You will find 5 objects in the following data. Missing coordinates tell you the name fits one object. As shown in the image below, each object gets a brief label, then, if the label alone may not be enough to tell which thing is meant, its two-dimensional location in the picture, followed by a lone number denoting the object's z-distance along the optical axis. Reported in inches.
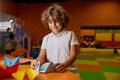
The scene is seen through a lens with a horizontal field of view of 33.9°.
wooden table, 31.4
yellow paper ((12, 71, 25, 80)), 29.4
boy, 50.6
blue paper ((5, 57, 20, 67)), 40.7
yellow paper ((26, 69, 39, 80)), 29.4
